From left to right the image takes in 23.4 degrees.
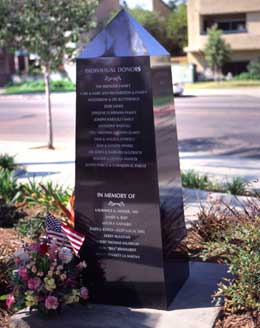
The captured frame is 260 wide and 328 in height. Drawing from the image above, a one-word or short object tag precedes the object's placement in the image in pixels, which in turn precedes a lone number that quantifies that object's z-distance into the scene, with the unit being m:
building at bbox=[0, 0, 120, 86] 55.84
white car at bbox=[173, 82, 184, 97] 31.48
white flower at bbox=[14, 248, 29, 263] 4.34
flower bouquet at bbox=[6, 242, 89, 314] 4.18
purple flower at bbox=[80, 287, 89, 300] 4.28
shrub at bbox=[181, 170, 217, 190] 9.20
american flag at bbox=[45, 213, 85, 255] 4.55
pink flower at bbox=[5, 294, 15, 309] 4.31
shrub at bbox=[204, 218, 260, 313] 4.09
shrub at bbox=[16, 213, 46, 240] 6.07
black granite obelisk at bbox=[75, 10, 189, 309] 4.32
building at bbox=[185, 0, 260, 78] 48.31
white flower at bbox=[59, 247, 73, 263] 4.34
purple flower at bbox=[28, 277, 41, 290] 4.18
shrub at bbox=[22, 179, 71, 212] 7.35
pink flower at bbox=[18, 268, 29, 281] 4.23
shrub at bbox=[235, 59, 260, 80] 43.84
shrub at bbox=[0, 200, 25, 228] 6.98
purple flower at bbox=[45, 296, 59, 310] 4.14
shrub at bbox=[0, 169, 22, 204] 7.81
